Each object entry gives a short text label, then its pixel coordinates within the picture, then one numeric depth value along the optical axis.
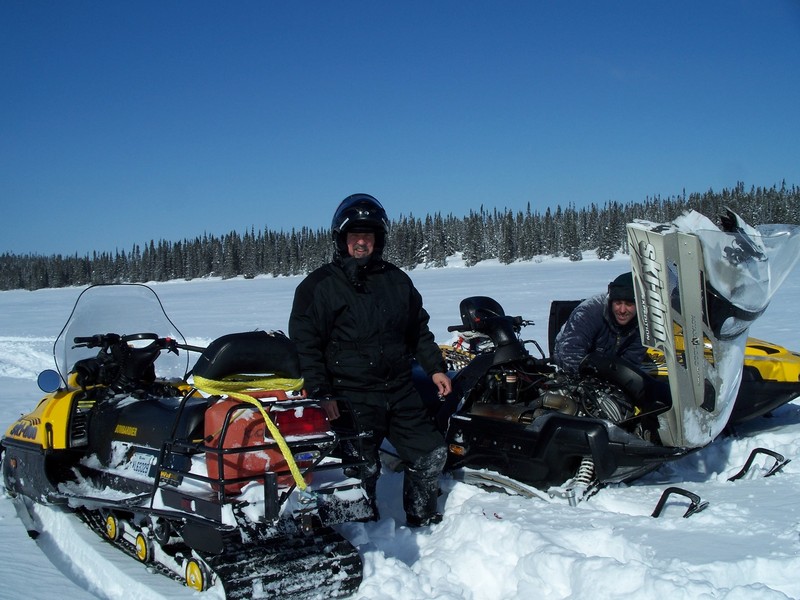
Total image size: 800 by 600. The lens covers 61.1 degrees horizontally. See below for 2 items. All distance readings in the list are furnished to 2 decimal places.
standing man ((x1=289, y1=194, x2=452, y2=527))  3.80
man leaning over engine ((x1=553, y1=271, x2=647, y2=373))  5.04
